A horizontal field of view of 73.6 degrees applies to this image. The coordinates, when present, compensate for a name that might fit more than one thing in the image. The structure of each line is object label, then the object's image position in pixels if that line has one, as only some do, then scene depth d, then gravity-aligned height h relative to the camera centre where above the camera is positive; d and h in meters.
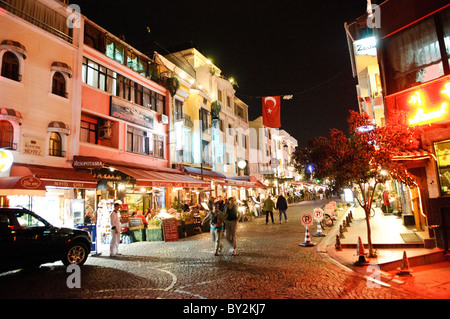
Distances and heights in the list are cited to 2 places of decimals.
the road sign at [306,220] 11.58 -0.71
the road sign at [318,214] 13.42 -0.58
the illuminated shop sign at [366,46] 13.79 +7.09
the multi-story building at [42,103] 12.26 +4.92
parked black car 7.41 -0.77
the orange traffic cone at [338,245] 10.04 -1.49
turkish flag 20.72 +6.36
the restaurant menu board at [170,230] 13.86 -1.03
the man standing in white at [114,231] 10.59 -0.73
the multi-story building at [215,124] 26.62 +8.59
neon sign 8.56 +2.44
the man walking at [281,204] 18.80 -0.08
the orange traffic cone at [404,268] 7.19 -1.69
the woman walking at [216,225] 10.16 -0.68
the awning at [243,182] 24.84 +1.93
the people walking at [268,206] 19.28 -0.17
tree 8.12 +1.31
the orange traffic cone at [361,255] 7.98 -1.51
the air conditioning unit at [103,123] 17.14 +4.94
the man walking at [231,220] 10.19 -0.52
